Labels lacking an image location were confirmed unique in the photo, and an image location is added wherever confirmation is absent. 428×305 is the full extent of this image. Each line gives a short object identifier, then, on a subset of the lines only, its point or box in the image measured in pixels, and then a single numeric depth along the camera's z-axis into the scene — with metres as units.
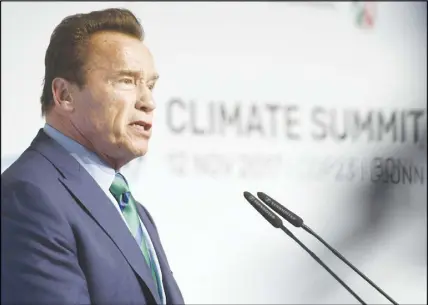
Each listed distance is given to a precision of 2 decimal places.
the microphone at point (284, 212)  4.43
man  4.25
